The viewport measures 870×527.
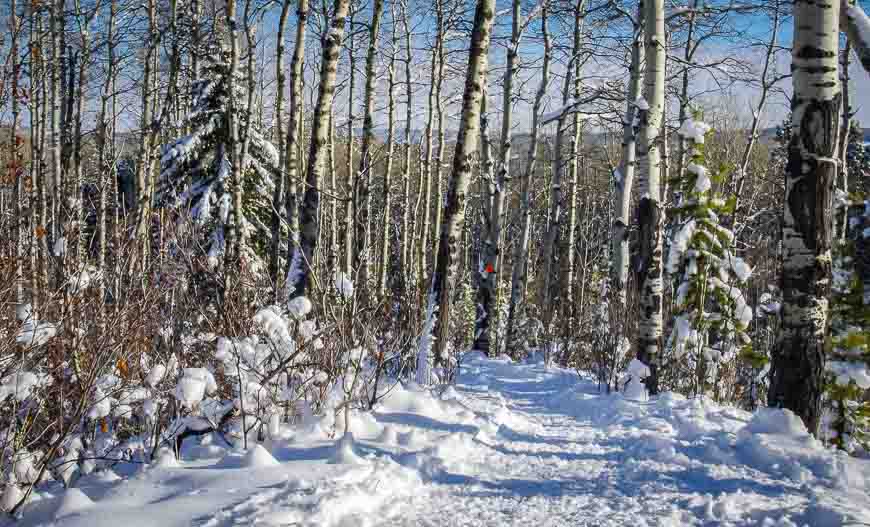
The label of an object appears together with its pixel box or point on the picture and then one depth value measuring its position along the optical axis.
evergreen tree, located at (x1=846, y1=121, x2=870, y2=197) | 23.19
